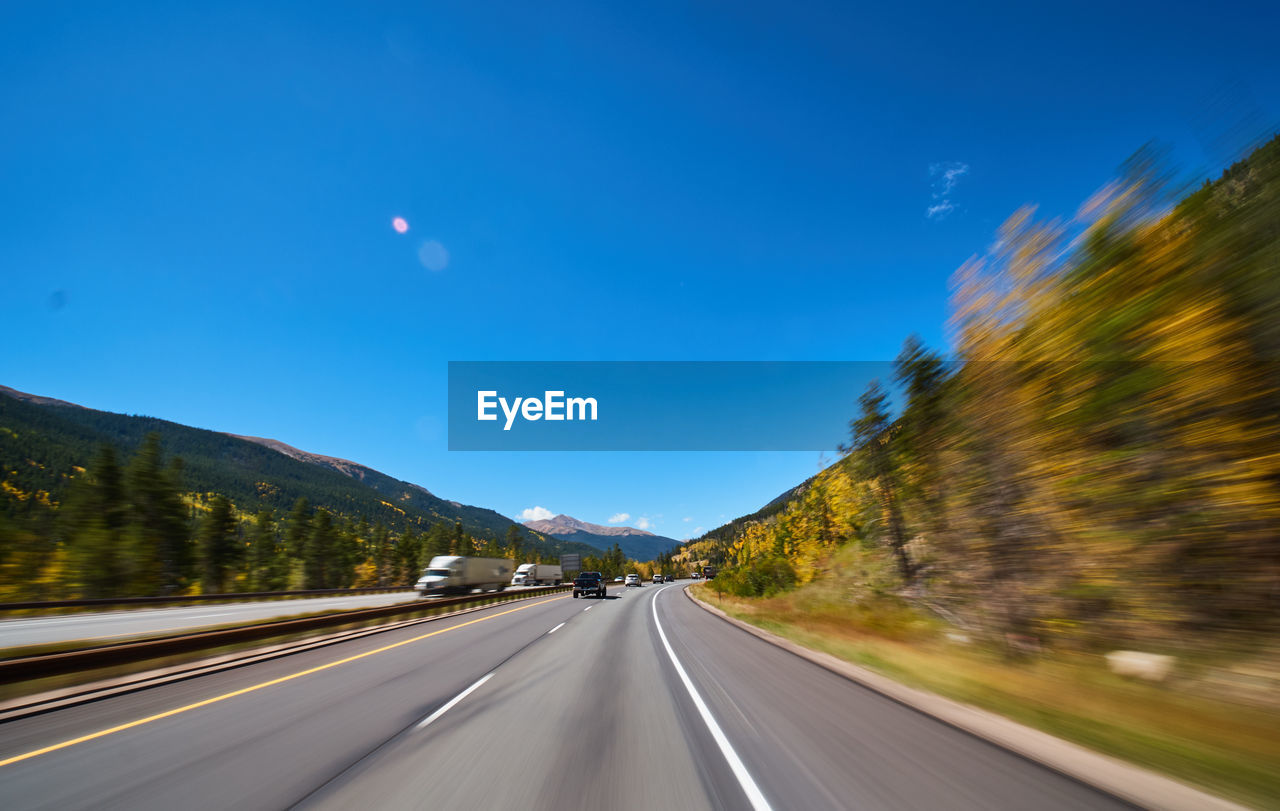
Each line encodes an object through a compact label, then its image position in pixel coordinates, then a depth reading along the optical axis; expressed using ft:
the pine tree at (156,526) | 148.97
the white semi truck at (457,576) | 118.11
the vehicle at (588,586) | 134.51
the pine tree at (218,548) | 196.85
